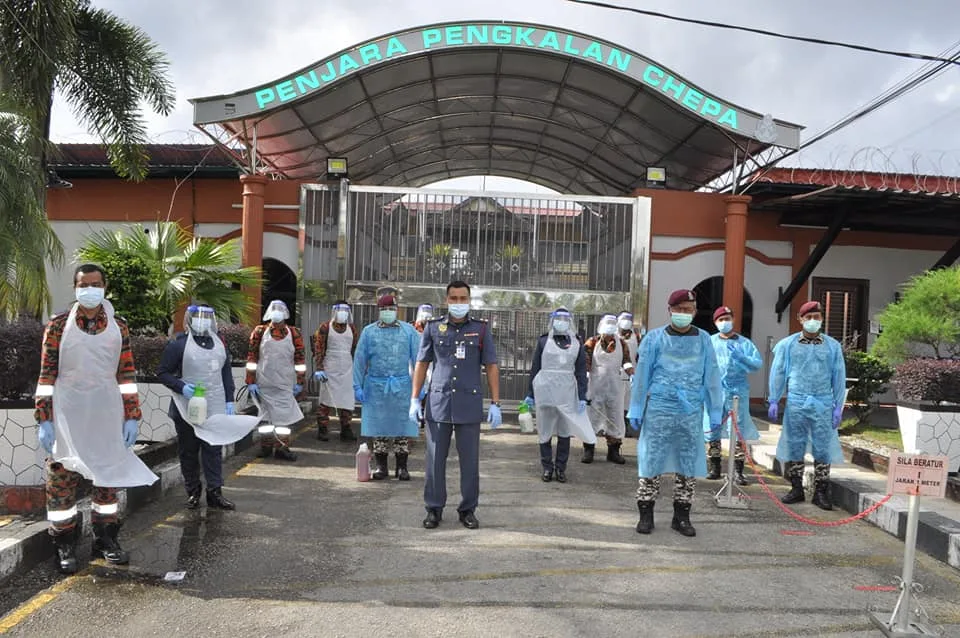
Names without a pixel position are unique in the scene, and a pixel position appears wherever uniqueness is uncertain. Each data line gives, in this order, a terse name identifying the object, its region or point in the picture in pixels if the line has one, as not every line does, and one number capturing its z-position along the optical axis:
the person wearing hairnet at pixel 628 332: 9.56
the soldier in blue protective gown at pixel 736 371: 7.68
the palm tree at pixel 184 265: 8.73
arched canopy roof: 11.34
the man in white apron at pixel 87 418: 4.50
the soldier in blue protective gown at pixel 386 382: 7.49
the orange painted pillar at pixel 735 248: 12.66
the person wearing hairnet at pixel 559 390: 7.55
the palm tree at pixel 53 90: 6.84
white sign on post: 4.04
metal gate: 12.35
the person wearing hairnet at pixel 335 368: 9.41
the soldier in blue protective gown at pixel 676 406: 5.68
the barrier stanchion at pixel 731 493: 6.57
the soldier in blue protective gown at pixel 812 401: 6.69
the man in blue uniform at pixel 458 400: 5.71
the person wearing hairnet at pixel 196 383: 5.87
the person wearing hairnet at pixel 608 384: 8.73
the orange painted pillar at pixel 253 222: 12.47
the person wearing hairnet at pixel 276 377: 8.09
